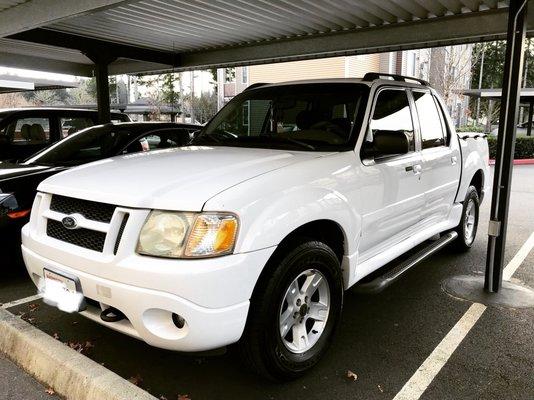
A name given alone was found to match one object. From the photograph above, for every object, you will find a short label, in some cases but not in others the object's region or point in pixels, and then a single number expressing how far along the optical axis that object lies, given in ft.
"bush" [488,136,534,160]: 60.13
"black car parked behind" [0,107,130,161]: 24.38
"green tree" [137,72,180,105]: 148.15
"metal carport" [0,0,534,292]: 14.56
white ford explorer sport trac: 8.32
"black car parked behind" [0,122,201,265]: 14.53
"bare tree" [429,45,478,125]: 82.28
